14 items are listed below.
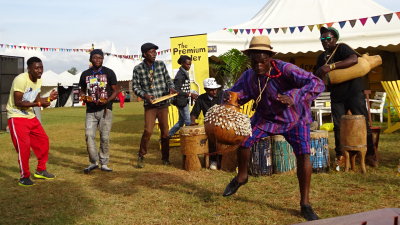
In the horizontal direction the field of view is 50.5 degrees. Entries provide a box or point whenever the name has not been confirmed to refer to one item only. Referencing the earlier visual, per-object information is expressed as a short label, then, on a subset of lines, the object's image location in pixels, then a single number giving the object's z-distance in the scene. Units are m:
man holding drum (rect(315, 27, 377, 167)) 6.48
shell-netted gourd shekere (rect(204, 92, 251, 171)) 3.86
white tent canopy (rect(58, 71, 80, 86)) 38.16
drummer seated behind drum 7.81
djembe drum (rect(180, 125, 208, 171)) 7.36
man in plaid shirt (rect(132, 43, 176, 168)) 7.54
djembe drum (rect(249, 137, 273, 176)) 6.54
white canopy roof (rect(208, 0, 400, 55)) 13.78
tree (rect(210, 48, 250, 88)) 13.34
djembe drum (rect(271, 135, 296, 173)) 6.54
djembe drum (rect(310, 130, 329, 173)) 6.57
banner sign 12.32
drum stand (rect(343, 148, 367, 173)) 6.44
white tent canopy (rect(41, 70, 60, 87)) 36.73
